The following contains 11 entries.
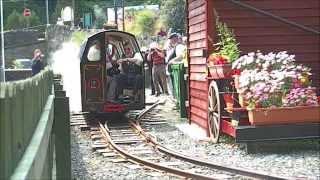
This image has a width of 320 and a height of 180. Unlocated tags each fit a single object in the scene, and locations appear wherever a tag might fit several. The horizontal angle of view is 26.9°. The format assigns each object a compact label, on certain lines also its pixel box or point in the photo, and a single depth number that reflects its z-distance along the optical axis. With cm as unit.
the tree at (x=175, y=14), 4118
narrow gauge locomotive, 1562
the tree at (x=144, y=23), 5397
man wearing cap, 2130
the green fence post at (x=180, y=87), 1631
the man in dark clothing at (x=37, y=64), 2275
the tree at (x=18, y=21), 6762
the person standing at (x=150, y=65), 2406
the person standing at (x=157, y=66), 2251
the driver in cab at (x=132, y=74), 1588
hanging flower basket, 1088
